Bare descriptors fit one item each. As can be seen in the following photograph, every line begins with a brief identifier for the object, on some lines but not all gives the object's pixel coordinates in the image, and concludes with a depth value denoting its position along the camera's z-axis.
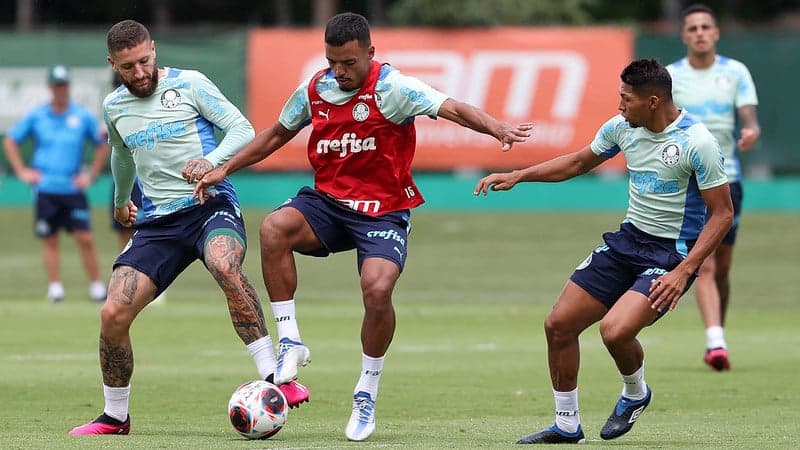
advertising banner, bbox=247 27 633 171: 58.81
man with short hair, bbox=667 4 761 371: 26.87
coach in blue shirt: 38.16
